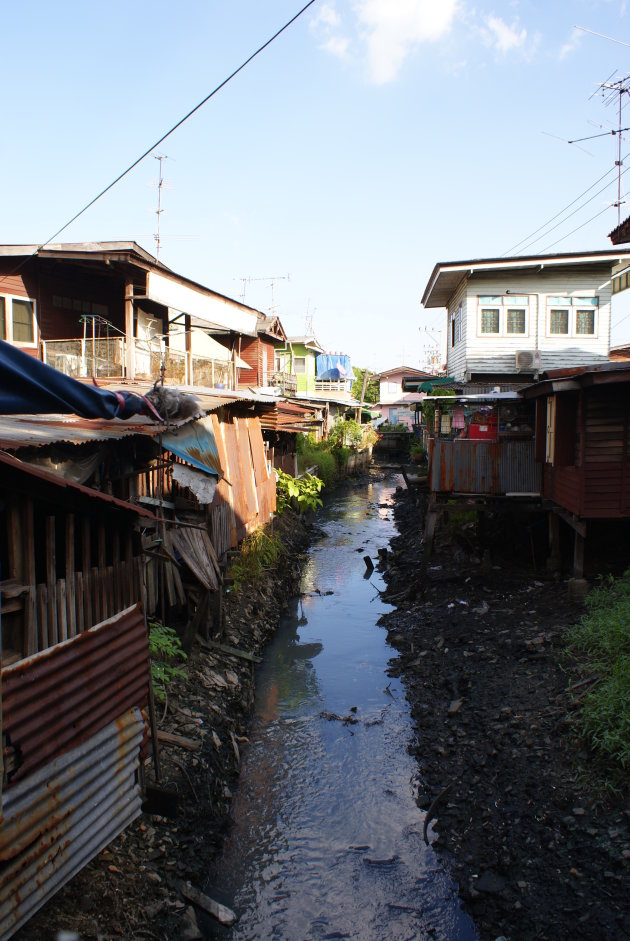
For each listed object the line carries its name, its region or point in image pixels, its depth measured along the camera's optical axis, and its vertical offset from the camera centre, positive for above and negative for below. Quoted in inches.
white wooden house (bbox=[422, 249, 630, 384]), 800.3 +154.8
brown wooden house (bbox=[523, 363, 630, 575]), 409.1 -7.9
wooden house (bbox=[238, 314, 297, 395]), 1127.0 +151.6
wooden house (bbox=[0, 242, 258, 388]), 538.3 +131.0
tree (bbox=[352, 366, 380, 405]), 2586.1 +210.0
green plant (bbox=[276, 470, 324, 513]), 783.7 -73.3
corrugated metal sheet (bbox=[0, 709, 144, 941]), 150.5 -108.3
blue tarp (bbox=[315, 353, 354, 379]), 1788.9 +210.1
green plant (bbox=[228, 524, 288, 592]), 496.7 -108.1
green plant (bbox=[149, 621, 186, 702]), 284.0 -113.6
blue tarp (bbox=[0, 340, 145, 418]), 170.4 +13.9
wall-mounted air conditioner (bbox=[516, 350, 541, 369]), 789.9 +100.1
